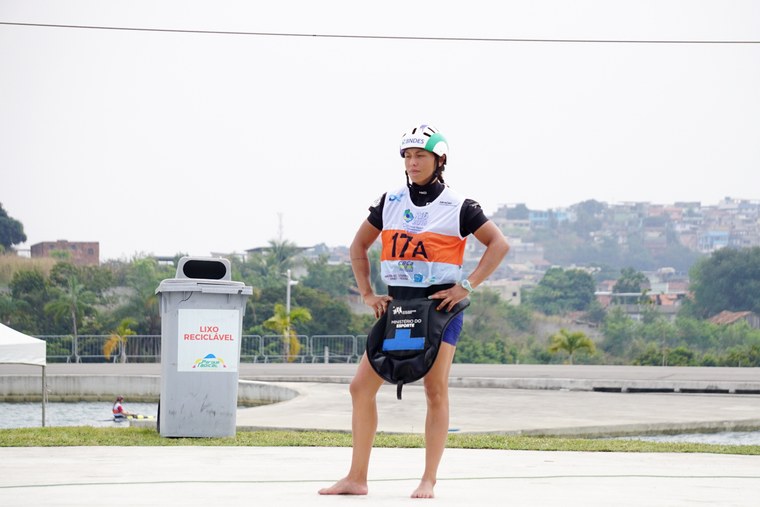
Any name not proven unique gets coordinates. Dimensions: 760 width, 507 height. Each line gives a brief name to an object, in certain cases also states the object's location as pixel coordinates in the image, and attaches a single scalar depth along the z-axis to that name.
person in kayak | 23.51
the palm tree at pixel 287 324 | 53.36
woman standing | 6.26
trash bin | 10.66
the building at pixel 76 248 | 130.00
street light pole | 53.58
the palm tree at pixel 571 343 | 51.25
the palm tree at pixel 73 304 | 64.94
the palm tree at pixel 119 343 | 50.06
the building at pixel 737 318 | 106.38
